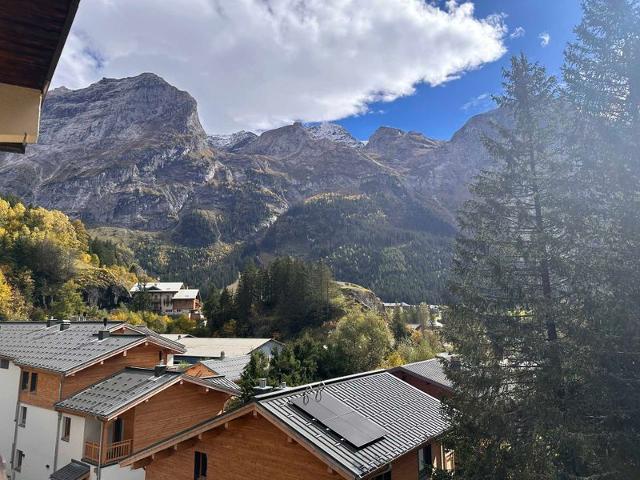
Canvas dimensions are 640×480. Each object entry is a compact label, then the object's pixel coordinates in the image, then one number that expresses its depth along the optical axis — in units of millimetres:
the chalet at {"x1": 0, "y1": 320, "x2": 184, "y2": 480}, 19234
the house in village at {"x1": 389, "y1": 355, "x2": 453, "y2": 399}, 27720
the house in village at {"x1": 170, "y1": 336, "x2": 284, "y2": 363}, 41312
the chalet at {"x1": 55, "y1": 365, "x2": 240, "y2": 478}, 17672
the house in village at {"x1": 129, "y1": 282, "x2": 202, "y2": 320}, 92875
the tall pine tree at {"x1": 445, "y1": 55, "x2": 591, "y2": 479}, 10641
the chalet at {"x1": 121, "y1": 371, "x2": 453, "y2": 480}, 10511
